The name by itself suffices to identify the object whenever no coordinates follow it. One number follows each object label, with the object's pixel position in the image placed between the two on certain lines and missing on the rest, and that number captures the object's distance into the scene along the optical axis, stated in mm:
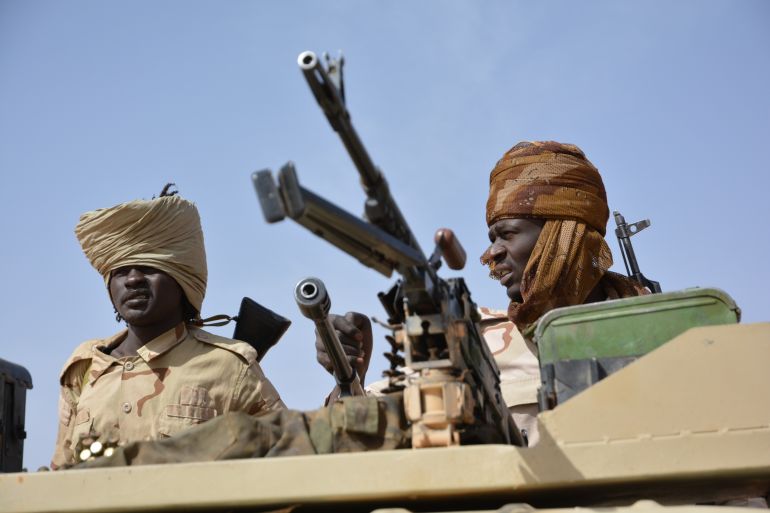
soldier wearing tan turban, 4652
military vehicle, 2363
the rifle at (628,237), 6285
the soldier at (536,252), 4746
